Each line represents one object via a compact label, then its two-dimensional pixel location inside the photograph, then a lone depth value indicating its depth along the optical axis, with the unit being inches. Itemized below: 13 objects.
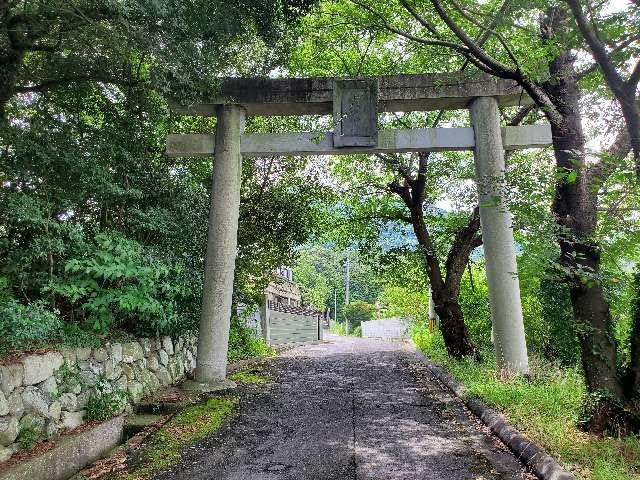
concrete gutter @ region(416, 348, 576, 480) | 153.0
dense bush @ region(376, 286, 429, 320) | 848.0
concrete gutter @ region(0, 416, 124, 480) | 150.1
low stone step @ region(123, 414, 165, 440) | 225.0
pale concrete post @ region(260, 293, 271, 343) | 656.4
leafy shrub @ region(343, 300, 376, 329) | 1991.5
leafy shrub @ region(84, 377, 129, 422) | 213.8
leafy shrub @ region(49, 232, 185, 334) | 233.0
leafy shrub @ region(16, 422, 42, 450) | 166.1
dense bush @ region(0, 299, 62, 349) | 182.7
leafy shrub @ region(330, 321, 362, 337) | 1709.9
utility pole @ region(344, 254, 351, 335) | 1856.4
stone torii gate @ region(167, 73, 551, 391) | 325.7
